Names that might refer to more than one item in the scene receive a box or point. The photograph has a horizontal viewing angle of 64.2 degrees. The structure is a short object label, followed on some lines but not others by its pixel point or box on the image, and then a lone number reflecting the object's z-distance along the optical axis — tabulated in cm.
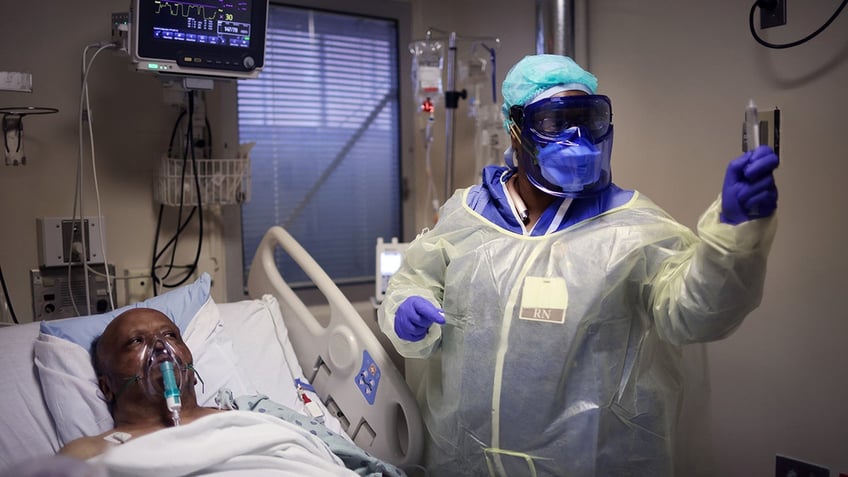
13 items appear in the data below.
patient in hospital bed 135
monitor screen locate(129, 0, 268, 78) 204
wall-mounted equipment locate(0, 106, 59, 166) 211
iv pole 260
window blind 280
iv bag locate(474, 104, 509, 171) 268
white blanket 124
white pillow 169
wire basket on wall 240
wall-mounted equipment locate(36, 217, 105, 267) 224
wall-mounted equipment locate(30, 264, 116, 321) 225
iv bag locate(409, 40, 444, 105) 262
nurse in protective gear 151
